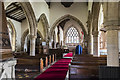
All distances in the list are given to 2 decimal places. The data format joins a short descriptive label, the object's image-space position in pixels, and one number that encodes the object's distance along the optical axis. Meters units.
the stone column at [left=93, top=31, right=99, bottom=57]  5.14
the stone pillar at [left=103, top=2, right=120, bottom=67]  2.57
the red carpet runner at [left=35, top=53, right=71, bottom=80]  3.49
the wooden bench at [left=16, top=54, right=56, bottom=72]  4.48
